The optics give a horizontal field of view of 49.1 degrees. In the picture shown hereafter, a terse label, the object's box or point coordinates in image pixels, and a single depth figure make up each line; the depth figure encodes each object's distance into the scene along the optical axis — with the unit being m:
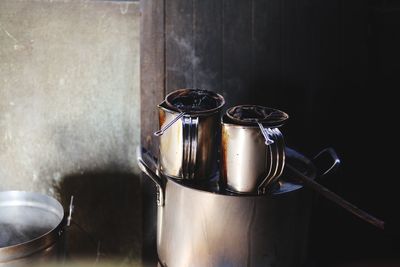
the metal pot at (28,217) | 2.34
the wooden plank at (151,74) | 2.60
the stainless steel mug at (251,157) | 1.84
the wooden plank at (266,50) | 2.67
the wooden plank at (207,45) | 2.63
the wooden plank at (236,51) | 2.65
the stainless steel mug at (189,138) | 1.94
